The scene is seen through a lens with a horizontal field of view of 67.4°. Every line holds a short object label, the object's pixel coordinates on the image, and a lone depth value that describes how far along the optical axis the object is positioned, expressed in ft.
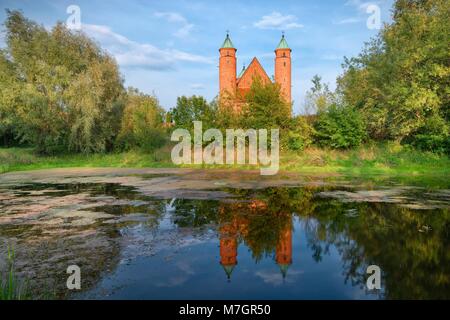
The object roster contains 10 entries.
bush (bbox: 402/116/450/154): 69.51
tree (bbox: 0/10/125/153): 96.37
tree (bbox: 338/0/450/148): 70.54
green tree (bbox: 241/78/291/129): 82.84
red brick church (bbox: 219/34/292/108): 158.40
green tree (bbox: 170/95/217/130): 91.76
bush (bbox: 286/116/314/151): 83.46
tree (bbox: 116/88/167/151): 98.22
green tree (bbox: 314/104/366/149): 84.43
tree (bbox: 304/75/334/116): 95.14
